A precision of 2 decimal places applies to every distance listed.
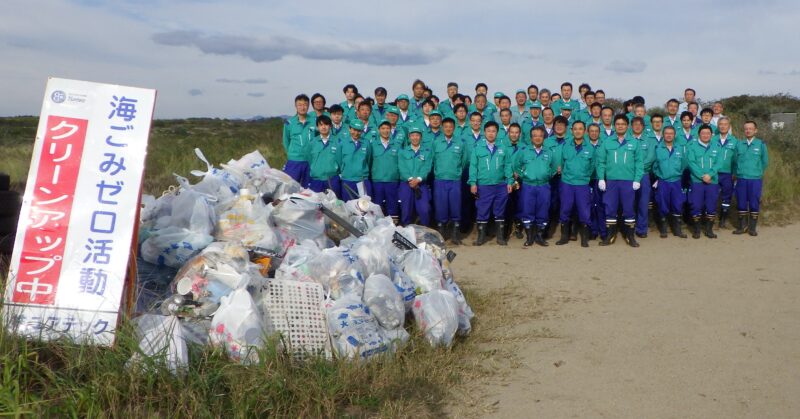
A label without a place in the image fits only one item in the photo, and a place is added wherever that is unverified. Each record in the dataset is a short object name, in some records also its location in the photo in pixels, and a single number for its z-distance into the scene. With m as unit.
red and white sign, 4.07
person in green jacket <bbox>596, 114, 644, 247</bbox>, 9.94
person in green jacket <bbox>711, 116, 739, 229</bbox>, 10.59
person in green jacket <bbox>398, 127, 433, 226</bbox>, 10.23
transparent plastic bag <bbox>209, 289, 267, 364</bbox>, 4.22
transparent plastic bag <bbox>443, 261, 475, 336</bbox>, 5.50
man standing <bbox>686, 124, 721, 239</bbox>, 10.49
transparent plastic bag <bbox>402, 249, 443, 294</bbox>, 5.74
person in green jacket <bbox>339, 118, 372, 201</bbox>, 10.18
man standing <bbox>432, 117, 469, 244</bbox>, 10.19
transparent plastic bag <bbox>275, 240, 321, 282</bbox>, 5.11
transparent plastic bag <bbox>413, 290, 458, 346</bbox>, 5.08
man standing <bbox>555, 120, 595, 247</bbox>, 9.96
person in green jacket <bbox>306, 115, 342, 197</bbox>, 10.14
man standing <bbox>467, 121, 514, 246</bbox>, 10.01
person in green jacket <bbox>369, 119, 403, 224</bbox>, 10.34
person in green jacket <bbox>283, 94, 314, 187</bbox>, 10.52
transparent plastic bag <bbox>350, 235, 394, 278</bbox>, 5.46
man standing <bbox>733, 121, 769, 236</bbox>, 10.55
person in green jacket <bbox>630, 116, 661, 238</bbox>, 10.24
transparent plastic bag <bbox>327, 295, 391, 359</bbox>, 4.57
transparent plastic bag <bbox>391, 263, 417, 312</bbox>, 5.43
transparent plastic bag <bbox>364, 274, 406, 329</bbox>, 4.94
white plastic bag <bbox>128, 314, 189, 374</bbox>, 3.91
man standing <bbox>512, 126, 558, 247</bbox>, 9.91
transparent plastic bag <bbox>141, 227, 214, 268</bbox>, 5.16
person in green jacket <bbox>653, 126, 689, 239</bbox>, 10.49
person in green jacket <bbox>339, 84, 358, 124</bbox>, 11.56
